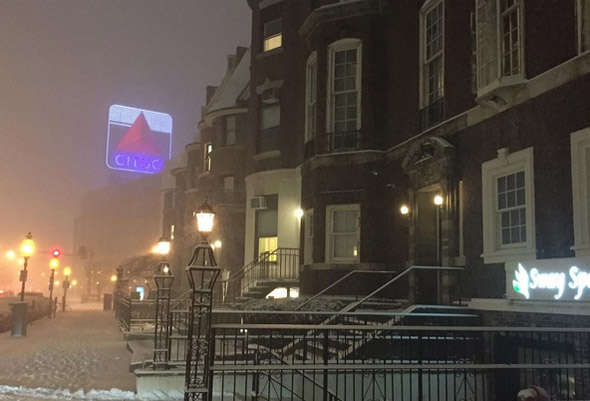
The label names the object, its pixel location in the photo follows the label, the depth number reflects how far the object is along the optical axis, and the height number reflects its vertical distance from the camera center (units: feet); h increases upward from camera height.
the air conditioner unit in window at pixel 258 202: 77.92 +10.33
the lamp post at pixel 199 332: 22.76 -2.11
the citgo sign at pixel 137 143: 278.87 +66.69
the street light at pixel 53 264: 118.93 +2.42
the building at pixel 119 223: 296.51 +31.70
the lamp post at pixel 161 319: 36.22 -2.66
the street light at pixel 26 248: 79.46 +3.66
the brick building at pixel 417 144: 34.37 +11.54
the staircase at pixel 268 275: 68.08 +0.82
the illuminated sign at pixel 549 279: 30.55 +0.46
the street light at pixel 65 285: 131.39 -2.07
